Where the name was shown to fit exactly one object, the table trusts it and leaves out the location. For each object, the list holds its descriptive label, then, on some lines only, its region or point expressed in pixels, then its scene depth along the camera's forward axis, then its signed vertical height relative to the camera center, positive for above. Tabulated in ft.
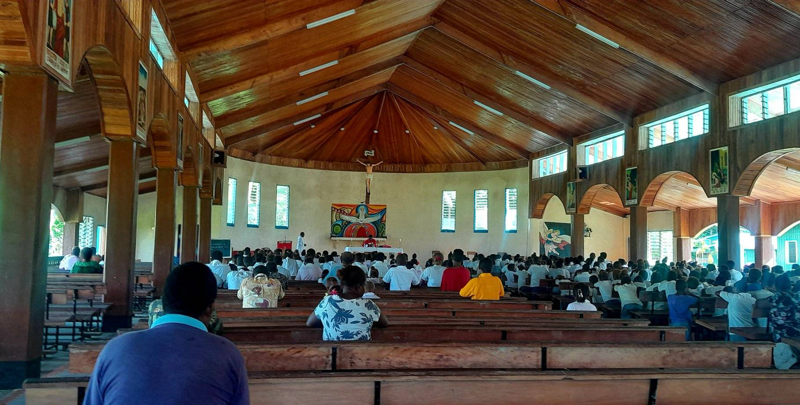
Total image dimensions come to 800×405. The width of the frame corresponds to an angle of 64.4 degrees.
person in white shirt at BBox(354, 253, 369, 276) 43.61 -1.11
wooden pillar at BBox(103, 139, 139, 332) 30.17 +0.60
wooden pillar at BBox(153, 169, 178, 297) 40.37 +1.27
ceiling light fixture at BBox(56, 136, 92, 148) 46.87 +7.40
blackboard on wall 69.77 -0.17
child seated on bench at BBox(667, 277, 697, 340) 28.25 -2.33
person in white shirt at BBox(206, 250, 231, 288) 39.81 -1.62
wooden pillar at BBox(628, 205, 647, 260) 58.54 +1.76
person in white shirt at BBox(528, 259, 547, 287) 46.98 -1.71
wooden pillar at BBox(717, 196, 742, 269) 46.19 +1.95
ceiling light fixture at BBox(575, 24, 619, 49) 43.89 +15.09
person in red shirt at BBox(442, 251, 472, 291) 31.19 -1.42
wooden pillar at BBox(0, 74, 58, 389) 18.65 +0.62
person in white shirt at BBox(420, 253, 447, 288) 39.29 -1.69
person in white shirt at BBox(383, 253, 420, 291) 34.17 -1.61
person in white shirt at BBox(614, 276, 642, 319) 33.94 -2.52
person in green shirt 38.04 -1.45
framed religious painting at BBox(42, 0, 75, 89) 18.26 +6.04
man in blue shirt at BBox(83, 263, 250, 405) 6.11 -1.22
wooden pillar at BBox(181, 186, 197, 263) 52.49 +1.67
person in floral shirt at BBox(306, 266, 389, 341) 14.46 -1.52
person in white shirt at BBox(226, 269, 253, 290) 33.37 -1.82
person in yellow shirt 25.99 -1.52
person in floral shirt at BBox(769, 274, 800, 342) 20.25 -1.97
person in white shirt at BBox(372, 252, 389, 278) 48.57 -1.40
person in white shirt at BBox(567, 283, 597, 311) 23.96 -1.93
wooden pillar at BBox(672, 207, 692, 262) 77.87 +1.93
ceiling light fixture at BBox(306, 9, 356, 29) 40.78 +14.74
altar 76.64 -0.37
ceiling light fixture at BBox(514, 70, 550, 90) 55.77 +15.10
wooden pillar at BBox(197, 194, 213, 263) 62.80 +1.25
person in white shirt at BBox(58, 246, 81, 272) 45.50 -1.40
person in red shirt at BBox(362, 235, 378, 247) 81.84 +0.59
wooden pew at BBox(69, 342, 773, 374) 12.55 -2.20
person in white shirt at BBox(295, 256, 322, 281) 43.80 -1.85
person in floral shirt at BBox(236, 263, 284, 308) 21.94 -1.65
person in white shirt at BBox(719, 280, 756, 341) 24.80 -2.15
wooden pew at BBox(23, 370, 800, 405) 10.81 -2.49
